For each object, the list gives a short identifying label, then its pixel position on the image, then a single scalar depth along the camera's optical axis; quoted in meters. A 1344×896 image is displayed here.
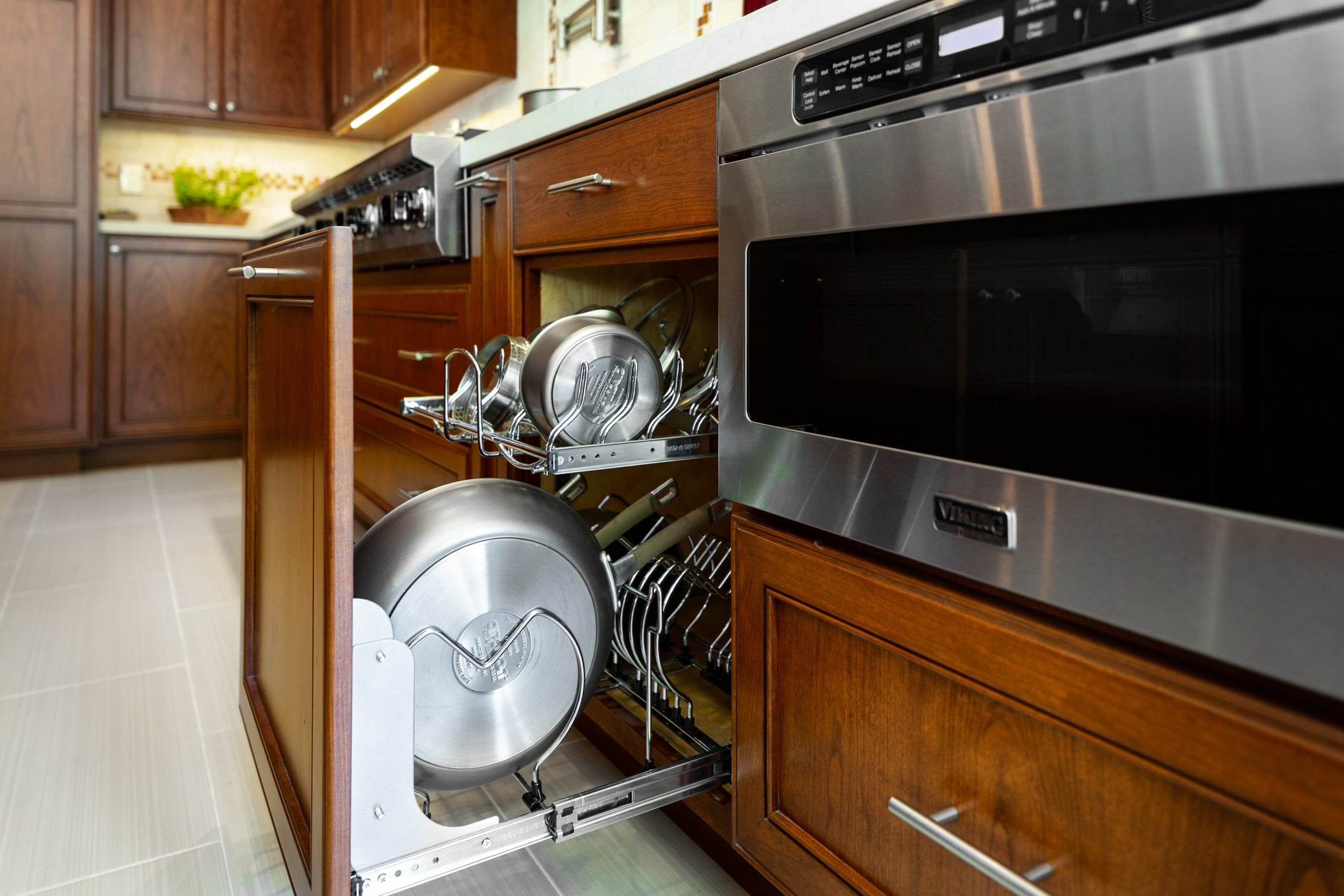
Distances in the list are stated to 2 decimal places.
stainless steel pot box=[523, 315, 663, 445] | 1.05
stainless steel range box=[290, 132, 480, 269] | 1.75
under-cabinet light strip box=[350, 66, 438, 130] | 3.10
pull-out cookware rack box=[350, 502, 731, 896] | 0.82
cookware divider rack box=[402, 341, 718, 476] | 0.95
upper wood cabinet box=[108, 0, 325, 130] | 3.90
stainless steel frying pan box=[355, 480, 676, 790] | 0.93
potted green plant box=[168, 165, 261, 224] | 4.06
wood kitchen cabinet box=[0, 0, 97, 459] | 3.42
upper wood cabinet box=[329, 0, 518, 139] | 2.94
